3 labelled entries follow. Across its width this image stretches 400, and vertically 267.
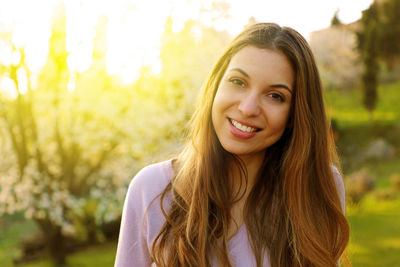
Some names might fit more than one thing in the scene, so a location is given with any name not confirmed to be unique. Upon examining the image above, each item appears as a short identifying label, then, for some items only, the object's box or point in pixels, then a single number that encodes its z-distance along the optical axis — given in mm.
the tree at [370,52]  10383
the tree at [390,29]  10414
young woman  1705
